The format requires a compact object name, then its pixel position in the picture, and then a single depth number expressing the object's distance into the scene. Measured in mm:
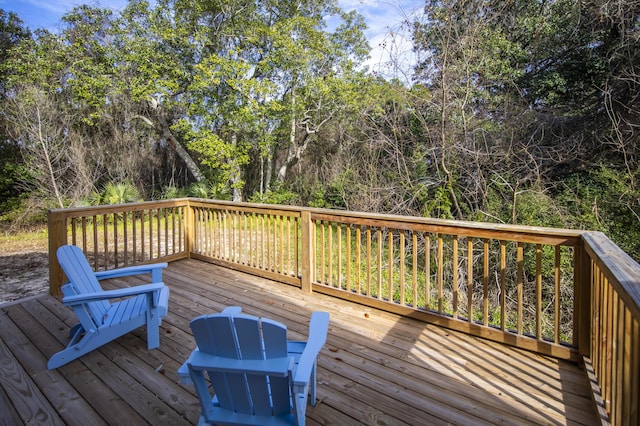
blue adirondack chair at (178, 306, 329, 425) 1384
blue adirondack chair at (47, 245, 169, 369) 2314
